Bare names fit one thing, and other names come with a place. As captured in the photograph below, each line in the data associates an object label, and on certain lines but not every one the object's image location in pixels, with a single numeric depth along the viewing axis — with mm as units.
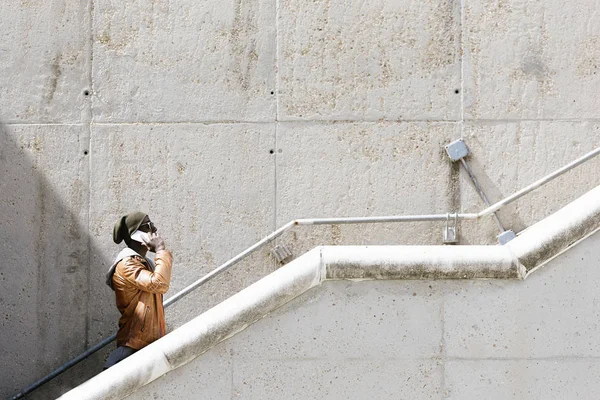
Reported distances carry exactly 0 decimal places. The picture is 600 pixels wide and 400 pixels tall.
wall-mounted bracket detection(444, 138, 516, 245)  15016
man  12641
